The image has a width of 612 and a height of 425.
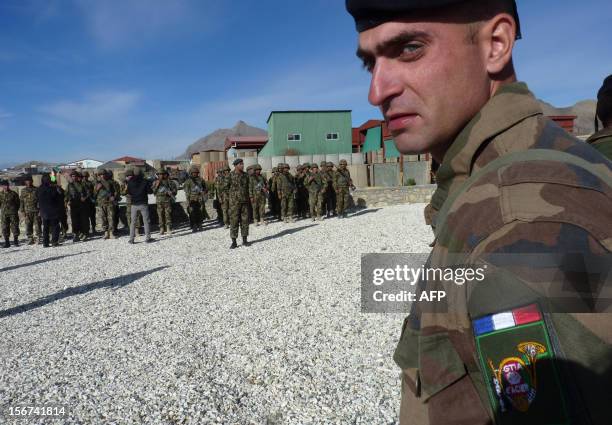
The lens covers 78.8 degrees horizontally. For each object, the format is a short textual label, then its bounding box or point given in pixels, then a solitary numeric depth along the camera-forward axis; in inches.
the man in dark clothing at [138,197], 375.9
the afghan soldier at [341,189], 492.4
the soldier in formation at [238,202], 322.0
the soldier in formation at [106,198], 420.5
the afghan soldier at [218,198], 410.3
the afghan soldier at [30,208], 422.3
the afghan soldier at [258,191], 455.8
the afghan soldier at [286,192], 474.0
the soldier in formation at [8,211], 416.5
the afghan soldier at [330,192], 500.1
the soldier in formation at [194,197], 444.5
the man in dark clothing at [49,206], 387.5
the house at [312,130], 1082.7
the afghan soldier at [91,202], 442.9
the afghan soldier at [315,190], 481.4
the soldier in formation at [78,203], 430.0
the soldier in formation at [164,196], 420.2
